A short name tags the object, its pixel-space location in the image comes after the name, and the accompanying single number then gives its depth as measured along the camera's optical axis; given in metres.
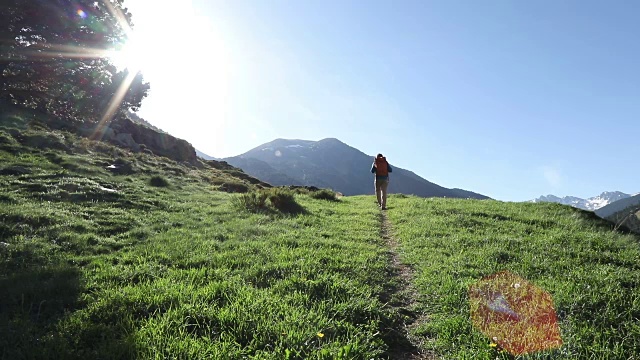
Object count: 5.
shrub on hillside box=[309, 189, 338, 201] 25.96
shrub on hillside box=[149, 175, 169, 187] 21.59
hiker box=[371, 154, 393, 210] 21.30
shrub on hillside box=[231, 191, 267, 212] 16.12
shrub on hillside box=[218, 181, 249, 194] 28.87
